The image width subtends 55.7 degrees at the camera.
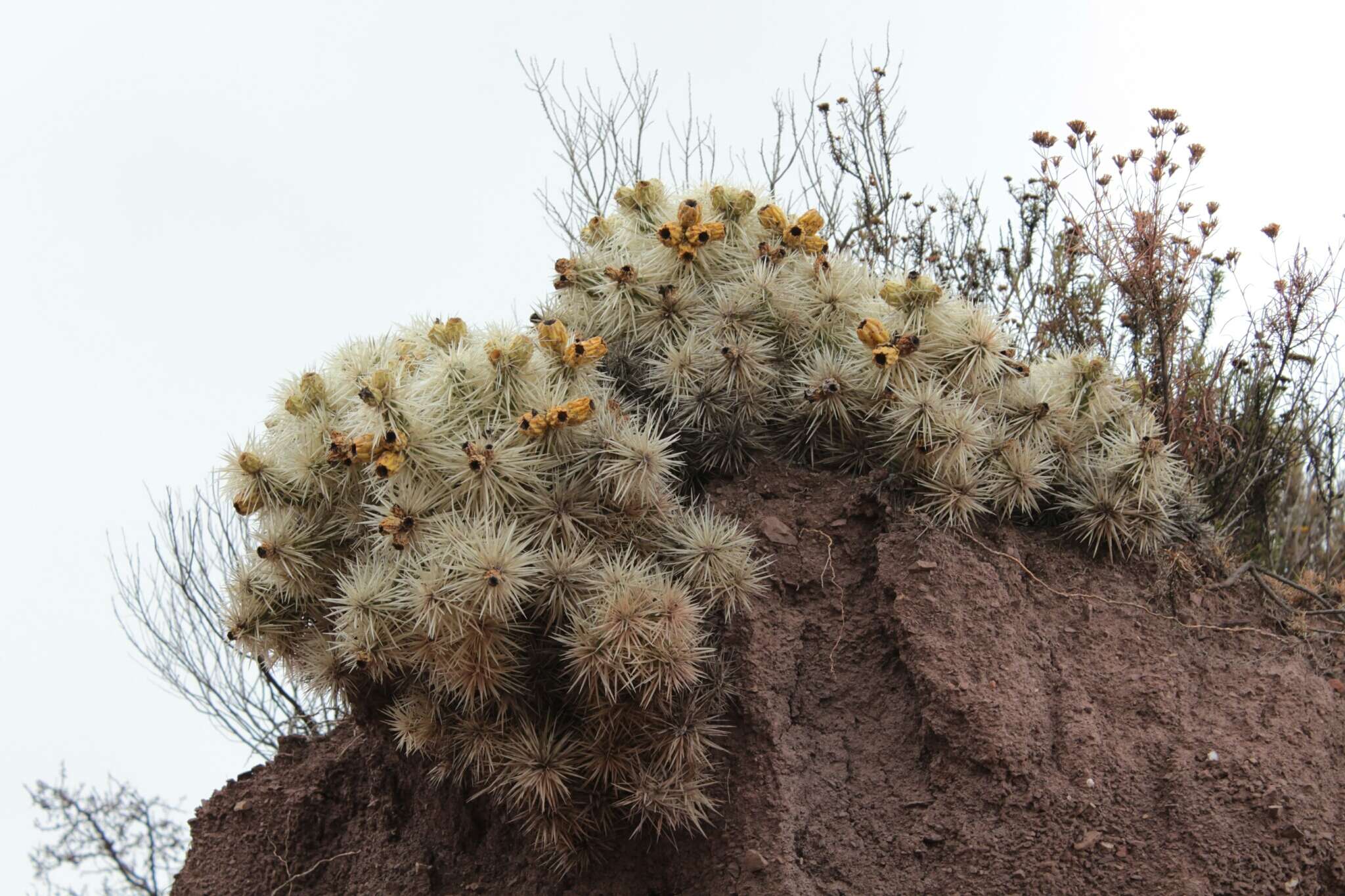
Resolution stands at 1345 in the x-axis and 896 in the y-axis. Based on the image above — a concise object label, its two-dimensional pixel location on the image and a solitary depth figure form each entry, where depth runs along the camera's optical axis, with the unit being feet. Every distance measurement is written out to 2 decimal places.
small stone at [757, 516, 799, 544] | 18.80
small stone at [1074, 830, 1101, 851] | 17.21
